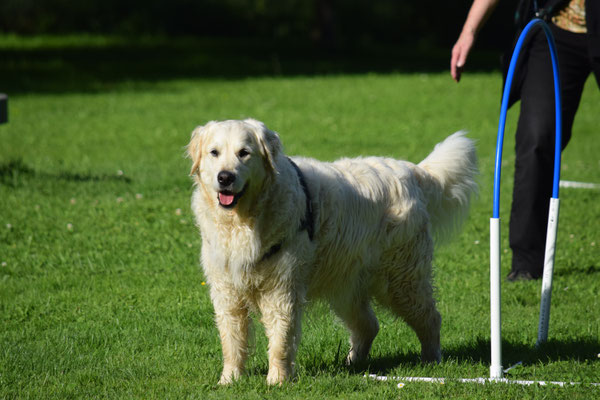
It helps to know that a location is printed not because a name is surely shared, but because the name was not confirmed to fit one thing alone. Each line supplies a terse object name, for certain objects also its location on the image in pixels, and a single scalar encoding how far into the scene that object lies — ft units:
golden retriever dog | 29.55
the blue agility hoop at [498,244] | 27.86
